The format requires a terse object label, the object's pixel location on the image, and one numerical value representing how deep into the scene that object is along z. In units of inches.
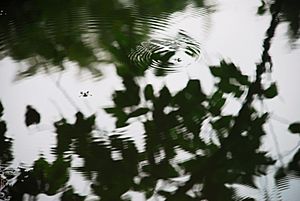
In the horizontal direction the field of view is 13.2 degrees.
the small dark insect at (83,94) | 99.9
